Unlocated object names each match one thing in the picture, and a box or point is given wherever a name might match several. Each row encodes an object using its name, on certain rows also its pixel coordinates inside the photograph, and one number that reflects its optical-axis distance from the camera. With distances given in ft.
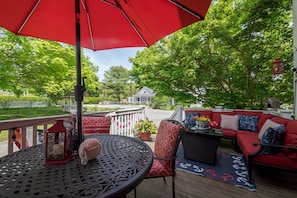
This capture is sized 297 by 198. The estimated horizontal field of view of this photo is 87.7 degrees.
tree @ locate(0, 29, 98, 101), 16.43
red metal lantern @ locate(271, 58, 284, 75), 11.31
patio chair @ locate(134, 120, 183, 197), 5.32
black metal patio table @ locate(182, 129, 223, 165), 9.22
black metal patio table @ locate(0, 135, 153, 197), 2.47
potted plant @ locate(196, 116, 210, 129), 10.60
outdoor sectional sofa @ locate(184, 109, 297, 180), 6.83
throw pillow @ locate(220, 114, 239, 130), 12.47
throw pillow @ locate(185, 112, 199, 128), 13.25
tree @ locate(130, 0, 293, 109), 14.35
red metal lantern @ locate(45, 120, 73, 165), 3.36
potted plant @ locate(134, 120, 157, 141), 14.38
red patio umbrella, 4.33
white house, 72.54
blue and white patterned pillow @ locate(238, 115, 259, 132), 11.77
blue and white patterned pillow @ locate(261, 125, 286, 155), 7.03
